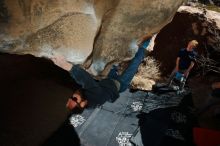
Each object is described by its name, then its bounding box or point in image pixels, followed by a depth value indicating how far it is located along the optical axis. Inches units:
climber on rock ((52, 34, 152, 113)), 99.7
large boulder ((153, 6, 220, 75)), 357.4
